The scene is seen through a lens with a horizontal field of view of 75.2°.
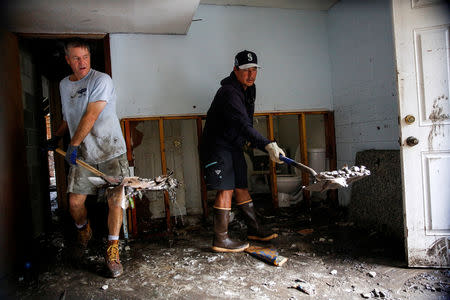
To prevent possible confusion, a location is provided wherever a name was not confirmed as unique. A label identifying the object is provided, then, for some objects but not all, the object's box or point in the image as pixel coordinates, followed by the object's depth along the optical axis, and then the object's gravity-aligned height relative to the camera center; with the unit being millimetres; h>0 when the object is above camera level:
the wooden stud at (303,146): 3508 -19
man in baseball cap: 2396 +71
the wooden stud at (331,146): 3570 -39
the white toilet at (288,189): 3672 -556
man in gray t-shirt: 2285 +272
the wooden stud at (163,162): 3135 -96
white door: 1935 +89
